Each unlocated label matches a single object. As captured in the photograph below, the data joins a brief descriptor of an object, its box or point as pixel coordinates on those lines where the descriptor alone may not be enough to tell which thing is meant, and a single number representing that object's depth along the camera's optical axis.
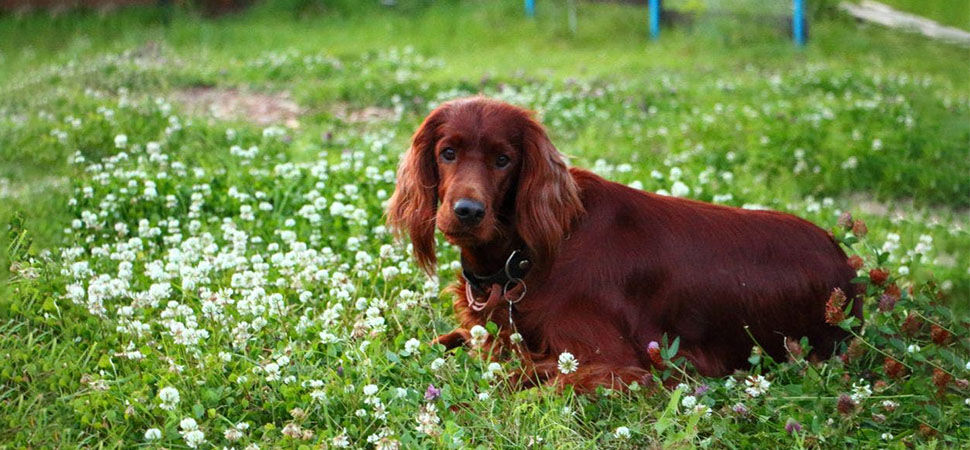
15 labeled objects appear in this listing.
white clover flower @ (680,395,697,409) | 3.48
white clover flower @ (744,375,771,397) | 3.55
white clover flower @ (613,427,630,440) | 3.40
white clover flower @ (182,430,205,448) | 3.22
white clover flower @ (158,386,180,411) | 3.44
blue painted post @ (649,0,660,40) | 14.05
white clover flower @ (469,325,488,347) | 3.87
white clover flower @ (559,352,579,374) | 3.61
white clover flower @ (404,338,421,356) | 3.84
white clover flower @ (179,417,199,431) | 3.25
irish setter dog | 3.88
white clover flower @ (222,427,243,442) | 3.24
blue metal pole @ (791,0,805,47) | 13.70
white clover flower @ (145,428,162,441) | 3.25
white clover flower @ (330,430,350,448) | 3.25
